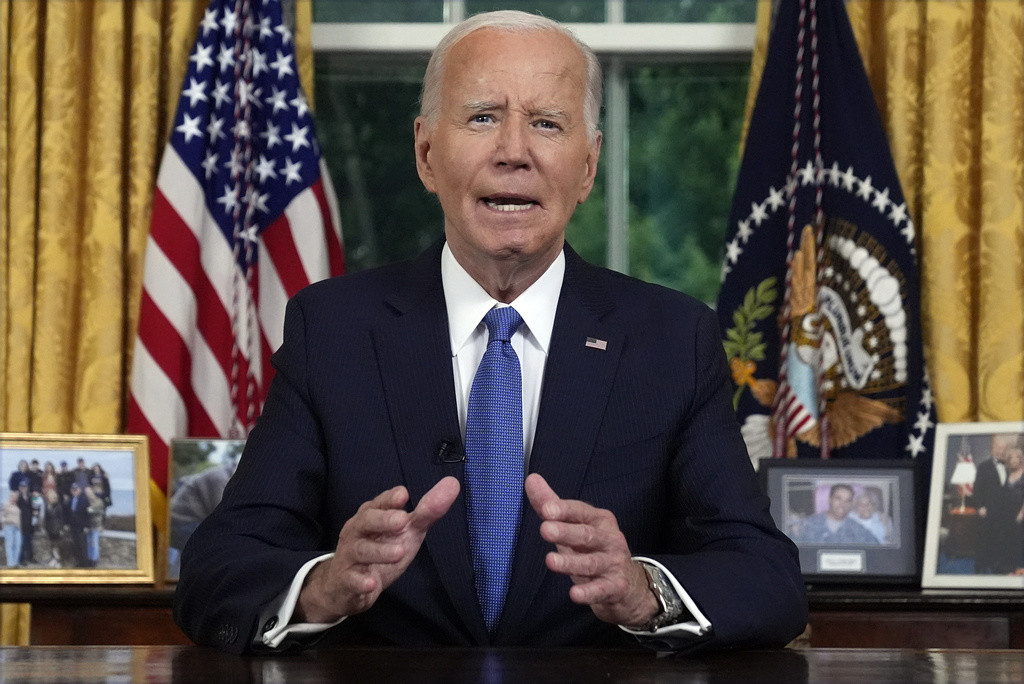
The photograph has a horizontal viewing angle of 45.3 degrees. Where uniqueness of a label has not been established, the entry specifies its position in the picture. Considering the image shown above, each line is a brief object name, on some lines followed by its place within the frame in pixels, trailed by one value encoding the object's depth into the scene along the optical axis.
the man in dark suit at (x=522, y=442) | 1.48
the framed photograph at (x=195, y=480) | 3.02
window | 3.73
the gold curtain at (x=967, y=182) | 3.24
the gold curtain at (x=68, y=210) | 3.35
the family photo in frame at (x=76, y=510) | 2.88
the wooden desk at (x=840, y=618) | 2.73
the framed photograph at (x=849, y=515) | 2.91
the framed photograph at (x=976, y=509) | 2.84
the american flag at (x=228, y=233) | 3.28
